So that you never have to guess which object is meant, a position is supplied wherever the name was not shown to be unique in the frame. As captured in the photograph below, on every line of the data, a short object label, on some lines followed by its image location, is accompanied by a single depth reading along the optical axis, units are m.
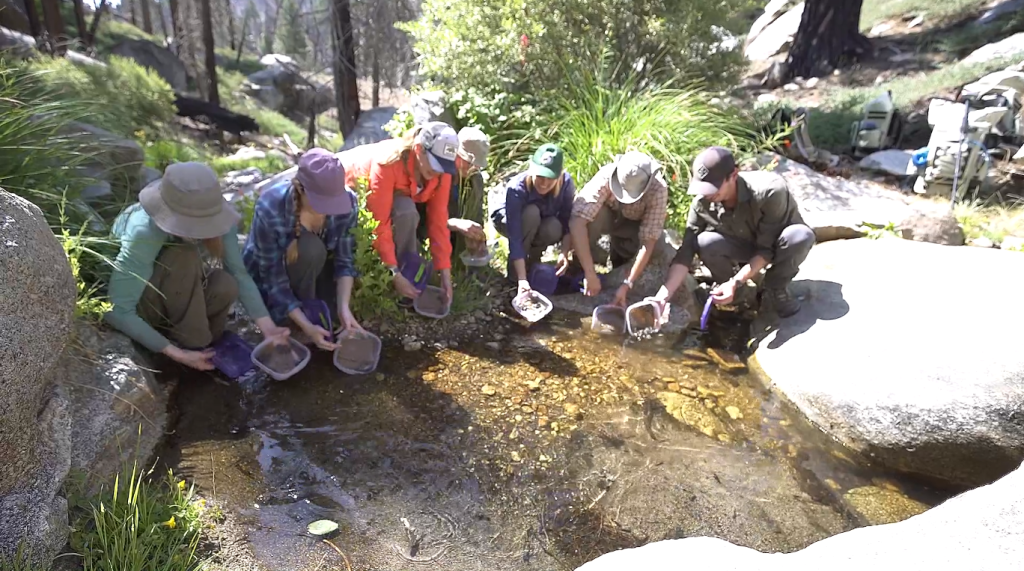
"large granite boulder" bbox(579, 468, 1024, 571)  1.58
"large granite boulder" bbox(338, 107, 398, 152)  6.88
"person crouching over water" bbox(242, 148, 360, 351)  2.76
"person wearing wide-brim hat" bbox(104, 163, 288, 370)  2.45
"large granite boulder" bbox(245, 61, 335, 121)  21.45
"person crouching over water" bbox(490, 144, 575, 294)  3.63
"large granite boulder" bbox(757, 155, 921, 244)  4.50
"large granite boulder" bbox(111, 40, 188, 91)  17.11
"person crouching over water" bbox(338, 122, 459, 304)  3.16
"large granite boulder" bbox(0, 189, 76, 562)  1.71
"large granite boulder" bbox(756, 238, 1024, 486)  2.63
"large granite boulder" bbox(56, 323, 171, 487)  2.17
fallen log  11.11
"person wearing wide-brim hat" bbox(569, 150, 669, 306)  3.56
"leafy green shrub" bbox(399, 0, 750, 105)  5.81
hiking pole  5.54
